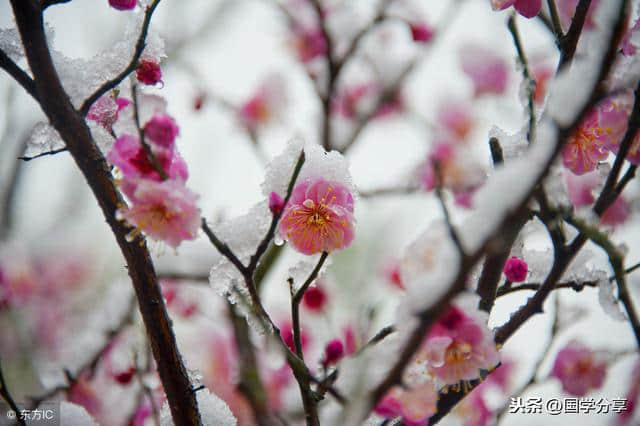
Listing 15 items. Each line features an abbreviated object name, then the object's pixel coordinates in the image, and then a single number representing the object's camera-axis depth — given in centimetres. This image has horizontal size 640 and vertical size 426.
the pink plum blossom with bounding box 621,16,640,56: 72
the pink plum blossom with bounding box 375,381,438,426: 70
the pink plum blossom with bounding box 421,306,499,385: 70
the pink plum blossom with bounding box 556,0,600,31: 82
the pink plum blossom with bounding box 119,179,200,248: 70
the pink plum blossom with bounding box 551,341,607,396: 82
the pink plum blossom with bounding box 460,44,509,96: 247
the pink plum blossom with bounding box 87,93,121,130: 73
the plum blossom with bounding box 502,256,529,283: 73
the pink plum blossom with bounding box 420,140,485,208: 99
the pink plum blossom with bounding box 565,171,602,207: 81
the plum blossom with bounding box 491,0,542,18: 74
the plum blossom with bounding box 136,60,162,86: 74
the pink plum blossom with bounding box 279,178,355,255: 73
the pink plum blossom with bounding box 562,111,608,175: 74
